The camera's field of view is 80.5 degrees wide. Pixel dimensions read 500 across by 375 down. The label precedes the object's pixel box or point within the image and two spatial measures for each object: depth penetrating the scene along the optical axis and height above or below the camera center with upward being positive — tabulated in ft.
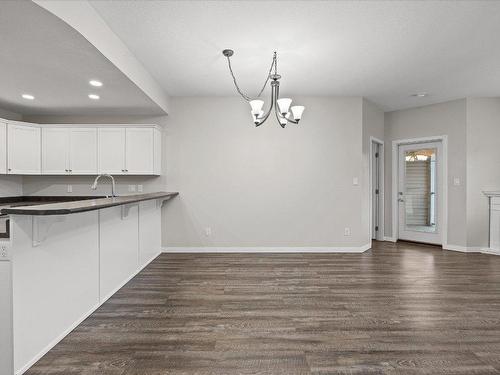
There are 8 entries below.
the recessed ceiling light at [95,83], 11.06 +3.91
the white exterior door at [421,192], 18.38 -0.39
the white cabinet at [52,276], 5.81 -2.26
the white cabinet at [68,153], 15.06 +1.66
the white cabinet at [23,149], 14.08 +1.80
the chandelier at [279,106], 10.51 +2.94
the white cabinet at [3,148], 13.73 +1.76
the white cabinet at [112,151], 15.05 +1.76
